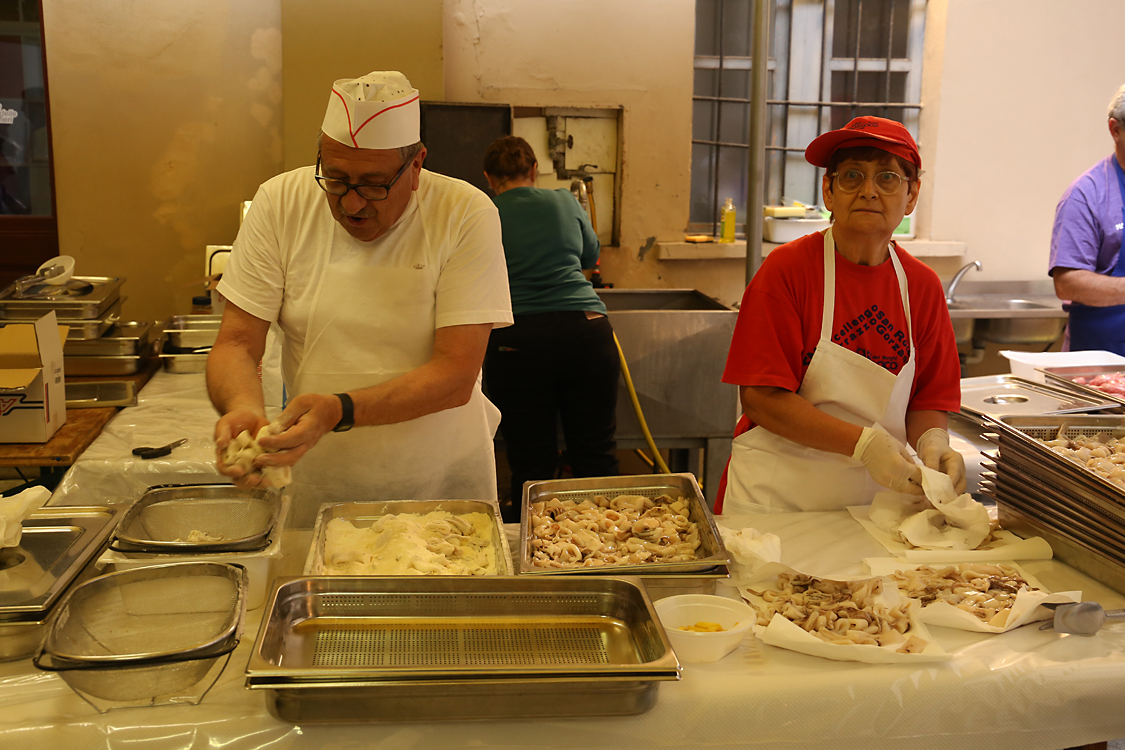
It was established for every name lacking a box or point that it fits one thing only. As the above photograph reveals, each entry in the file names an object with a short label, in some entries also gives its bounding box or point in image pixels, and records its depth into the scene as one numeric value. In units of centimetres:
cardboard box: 276
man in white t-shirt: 196
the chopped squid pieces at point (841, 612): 150
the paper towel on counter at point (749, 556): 172
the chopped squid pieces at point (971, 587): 164
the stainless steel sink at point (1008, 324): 504
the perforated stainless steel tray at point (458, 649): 125
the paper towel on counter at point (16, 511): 153
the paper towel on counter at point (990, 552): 189
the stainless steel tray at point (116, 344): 343
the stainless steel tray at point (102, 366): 344
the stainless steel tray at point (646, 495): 161
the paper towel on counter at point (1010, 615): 157
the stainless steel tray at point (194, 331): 382
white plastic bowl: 145
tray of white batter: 175
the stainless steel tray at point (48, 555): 138
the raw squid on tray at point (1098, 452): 188
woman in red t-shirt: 217
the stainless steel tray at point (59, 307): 340
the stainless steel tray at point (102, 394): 332
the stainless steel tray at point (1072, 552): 176
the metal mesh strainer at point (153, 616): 123
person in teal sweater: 381
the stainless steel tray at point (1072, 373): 300
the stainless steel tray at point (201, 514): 167
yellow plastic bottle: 538
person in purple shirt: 353
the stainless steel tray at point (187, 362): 376
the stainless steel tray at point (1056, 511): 177
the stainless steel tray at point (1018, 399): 279
